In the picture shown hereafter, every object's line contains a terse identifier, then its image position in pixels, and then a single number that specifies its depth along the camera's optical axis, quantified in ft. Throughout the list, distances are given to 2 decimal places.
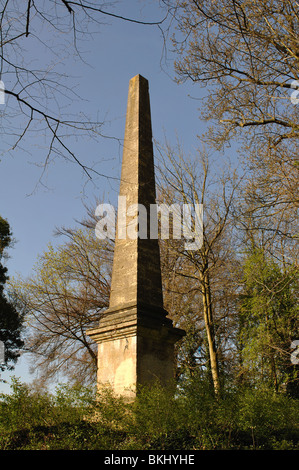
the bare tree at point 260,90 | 23.71
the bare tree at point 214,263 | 42.63
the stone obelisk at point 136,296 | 21.40
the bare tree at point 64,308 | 55.36
